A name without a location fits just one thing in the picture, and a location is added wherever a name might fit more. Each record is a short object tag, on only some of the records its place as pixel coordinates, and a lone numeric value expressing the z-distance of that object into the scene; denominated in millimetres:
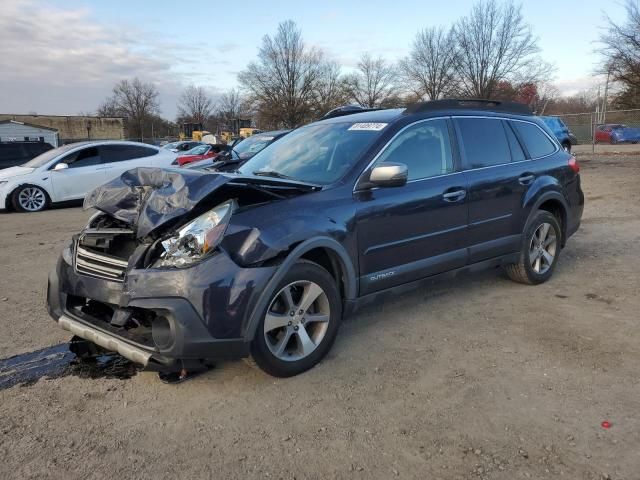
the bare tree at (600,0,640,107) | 23250
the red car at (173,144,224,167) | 14692
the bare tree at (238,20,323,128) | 48562
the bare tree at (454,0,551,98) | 39312
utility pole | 35500
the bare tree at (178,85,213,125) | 91625
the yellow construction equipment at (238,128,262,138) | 45394
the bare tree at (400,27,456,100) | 44094
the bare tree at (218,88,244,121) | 85850
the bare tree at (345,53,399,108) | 56906
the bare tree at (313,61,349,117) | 50156
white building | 56844
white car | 11414
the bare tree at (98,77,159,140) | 85231
